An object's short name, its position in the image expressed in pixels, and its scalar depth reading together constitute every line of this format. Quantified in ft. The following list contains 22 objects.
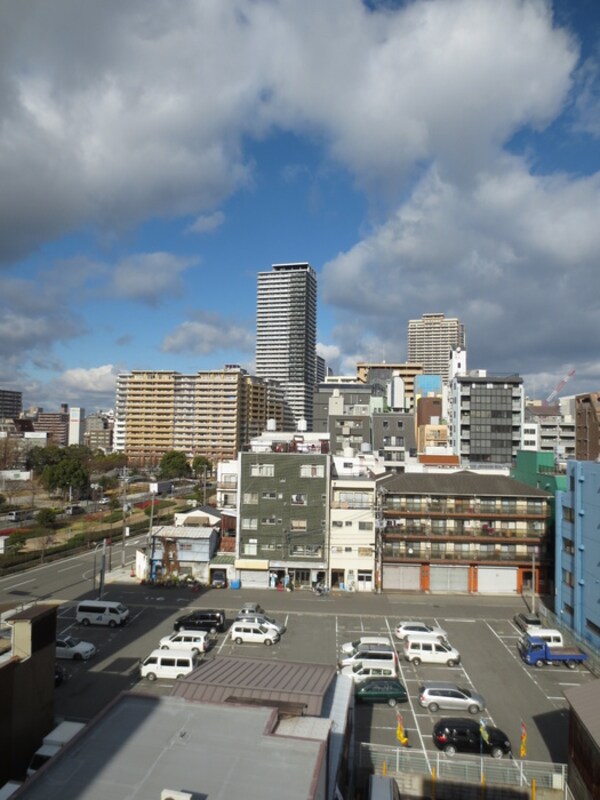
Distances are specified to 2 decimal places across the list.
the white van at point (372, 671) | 76.95
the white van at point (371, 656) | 80.38
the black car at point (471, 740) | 61.26
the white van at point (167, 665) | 79.05
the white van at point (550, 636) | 91.71
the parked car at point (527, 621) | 102.83
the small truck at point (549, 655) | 86.74
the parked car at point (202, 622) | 98.27
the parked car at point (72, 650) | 84.58
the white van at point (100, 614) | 100.58
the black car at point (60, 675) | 76.48
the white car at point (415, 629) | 93.79
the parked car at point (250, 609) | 102.42
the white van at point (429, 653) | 85.71
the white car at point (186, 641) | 87.81
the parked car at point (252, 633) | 93.30
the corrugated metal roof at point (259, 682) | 46.70
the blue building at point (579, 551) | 95.30
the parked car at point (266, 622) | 95.14
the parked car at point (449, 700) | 70.69
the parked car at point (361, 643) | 86.89
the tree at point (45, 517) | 193.06
